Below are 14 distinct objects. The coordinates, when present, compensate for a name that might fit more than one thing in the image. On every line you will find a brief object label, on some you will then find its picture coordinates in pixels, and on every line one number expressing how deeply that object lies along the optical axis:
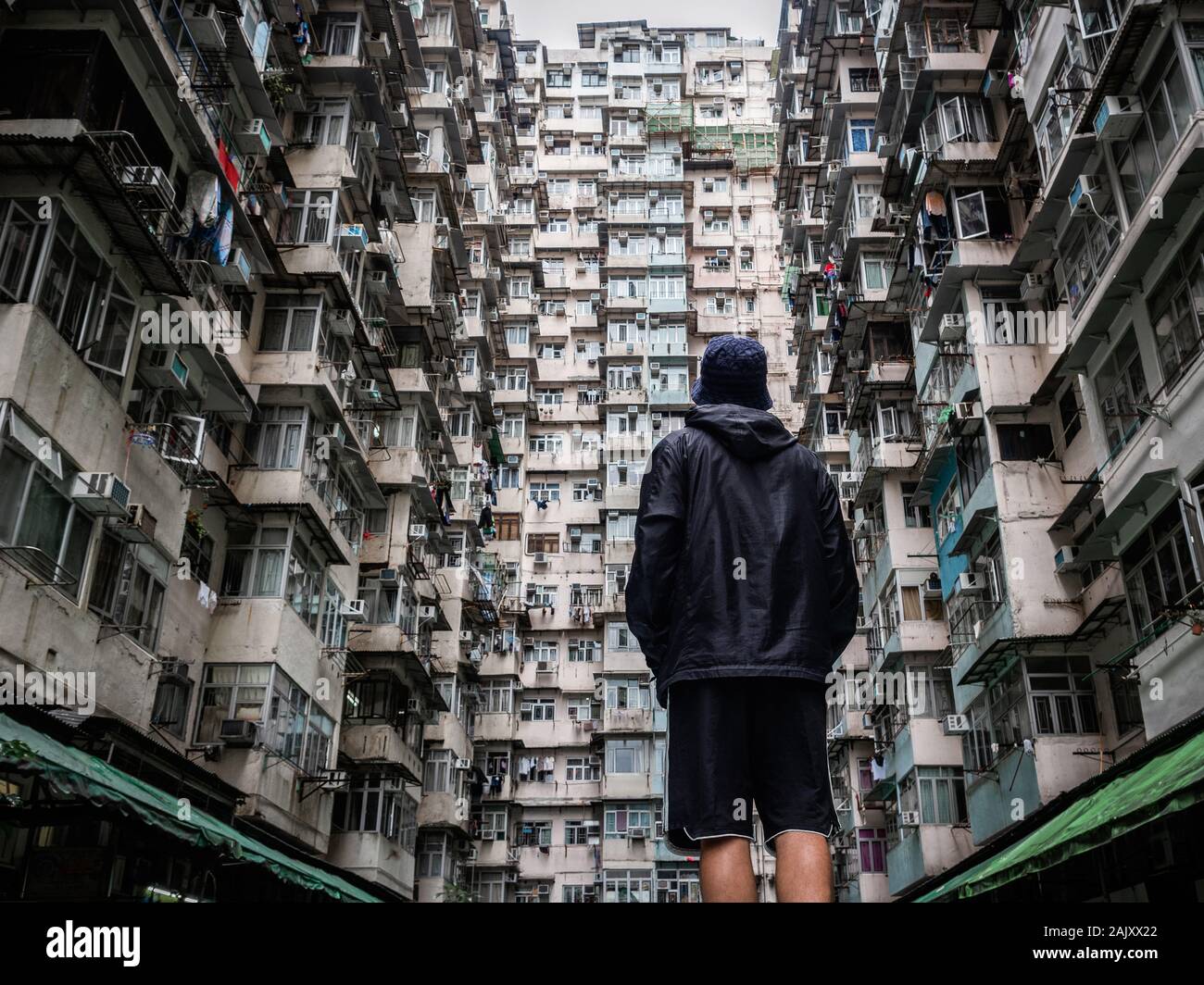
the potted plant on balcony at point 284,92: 25.95
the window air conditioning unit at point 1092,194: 19.44
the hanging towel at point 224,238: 21.55
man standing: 4.70
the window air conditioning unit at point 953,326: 27.42
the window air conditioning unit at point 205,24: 21.39
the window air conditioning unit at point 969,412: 25.91
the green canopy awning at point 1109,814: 11.61
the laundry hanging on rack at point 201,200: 20.91
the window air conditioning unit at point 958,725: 27.75
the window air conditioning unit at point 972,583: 26.18
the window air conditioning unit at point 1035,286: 26.44
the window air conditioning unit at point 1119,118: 17.73
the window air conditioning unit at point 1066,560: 23.02
